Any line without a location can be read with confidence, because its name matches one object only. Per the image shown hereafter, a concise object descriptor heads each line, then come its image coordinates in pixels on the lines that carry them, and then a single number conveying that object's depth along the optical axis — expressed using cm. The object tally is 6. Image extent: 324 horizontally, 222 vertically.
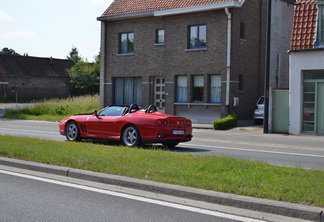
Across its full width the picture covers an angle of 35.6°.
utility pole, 2222
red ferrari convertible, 1395
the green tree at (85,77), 6338
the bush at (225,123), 2469
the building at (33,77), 6359
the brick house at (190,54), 2789
